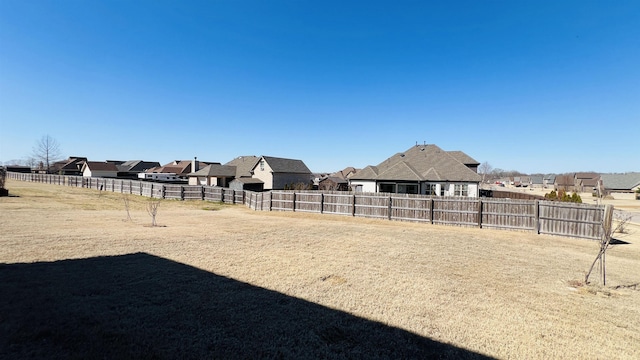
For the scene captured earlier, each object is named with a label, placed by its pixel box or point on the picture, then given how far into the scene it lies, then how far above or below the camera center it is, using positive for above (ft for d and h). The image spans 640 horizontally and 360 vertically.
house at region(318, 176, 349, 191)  129.54 -3.74
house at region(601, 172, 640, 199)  196.75 -0.88
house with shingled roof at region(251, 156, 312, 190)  145.48 +3.14
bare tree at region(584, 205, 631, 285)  23.71 -5.41
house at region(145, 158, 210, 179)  230.48 +6.96
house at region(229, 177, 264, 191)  135.54 -3.37
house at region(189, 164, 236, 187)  147.64 +0.44
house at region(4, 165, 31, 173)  253.16 +4.67
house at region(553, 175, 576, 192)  251.80 +1.92
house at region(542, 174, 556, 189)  360.97 +2.42
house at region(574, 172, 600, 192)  245.65 +3.59
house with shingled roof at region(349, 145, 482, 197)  90.02 +1.83
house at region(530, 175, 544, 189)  389.72 +0.93
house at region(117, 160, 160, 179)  235.03 +7.24
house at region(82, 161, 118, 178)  198.51 +4.42
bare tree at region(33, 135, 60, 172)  239.30 +12.73
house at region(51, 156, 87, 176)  230.77 +7.59
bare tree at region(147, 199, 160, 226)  46.37 -7.95
